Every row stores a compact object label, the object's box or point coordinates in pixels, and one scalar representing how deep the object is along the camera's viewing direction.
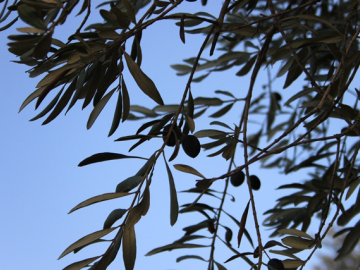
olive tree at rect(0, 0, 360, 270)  0.70
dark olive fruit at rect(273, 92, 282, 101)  2.79
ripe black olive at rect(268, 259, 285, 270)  0.75
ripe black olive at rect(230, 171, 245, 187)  1.02
